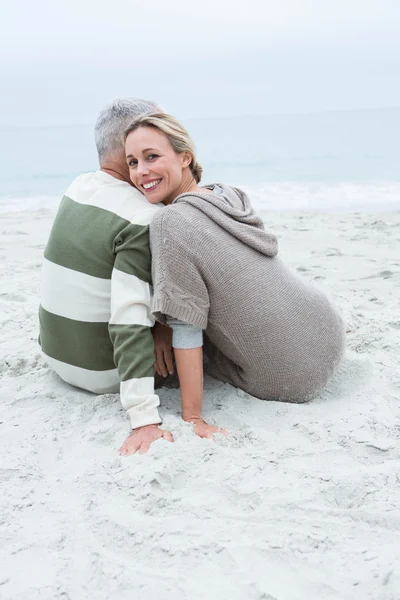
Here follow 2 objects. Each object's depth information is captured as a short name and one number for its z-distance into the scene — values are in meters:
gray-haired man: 2.33
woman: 2.27
